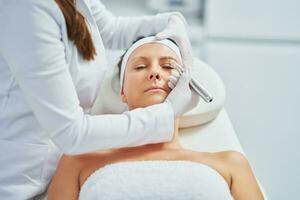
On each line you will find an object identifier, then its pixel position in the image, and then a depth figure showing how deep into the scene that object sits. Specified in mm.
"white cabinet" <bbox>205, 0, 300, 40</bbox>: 2264
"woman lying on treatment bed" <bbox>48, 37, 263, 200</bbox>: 1149
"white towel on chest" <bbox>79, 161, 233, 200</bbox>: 1140
